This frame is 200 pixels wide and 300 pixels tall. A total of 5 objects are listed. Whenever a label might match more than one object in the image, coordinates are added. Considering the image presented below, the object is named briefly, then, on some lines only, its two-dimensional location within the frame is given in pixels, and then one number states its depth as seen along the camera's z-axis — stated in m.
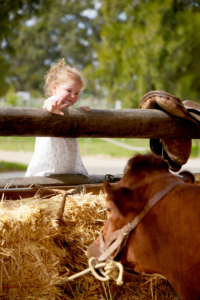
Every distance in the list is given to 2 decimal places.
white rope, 3.30
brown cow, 3.27
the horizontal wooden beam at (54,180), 3.89
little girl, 4.18
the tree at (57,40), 57.04
